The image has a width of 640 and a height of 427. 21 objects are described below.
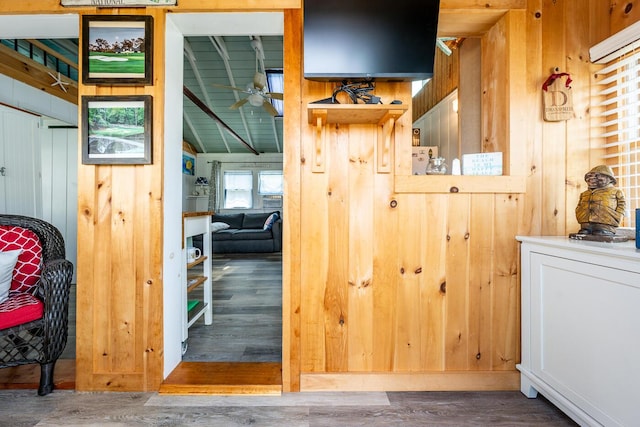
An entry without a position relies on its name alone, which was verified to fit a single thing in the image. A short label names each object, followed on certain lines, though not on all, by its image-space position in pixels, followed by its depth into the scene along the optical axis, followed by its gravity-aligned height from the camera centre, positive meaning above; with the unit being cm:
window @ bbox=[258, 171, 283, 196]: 950 +69
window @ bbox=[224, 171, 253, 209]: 961 +48
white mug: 253 -40
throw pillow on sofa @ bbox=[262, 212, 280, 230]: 714 -35
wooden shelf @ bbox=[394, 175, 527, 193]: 185 +13
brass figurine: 148 +0
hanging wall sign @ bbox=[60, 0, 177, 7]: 182 +118
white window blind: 168 +48
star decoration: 389 +156
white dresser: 122 -56
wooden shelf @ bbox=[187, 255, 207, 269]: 249 -46
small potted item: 193 +24
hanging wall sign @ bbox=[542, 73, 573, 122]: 182 +63
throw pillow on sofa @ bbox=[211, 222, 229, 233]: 714 -47
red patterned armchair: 170 -55
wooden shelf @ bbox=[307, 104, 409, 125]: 162 +50
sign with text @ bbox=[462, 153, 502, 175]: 189 +26
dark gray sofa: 682 -72
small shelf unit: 226 -57
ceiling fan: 466 +173
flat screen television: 164 +89
